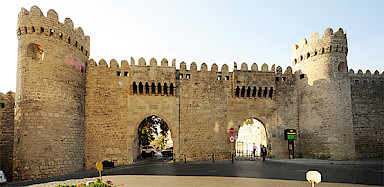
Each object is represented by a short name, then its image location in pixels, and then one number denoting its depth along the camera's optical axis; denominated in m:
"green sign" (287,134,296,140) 20.18
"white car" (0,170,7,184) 13.07
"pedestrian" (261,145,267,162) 19.17
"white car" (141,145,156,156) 27.06
